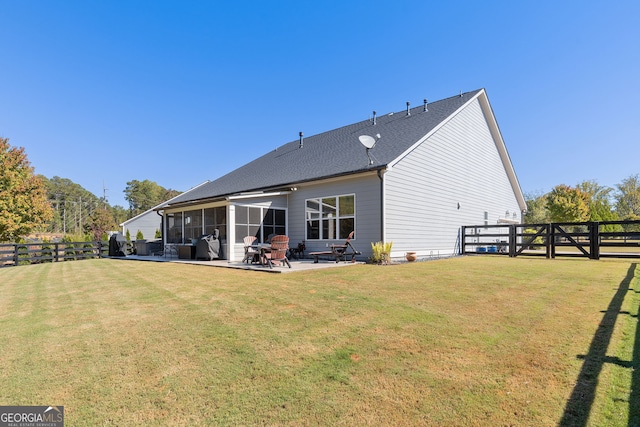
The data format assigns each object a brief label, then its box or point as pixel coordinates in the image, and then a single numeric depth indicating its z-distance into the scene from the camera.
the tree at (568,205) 27.84
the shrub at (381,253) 9.90
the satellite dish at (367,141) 11.05
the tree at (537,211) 32.83
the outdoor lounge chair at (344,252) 10.47
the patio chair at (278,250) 9.20
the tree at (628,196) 37.97
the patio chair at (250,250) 10.10
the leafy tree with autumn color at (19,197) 19.14
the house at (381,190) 11.09
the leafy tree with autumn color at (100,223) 37.84
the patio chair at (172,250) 15.41
